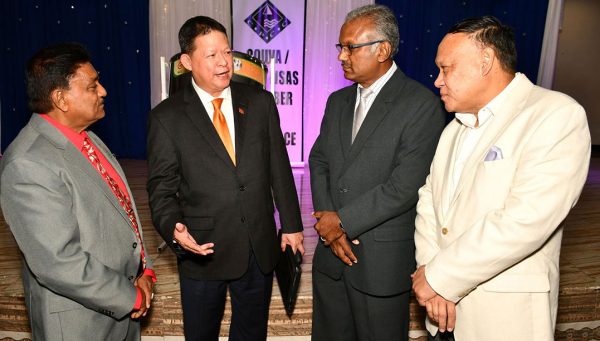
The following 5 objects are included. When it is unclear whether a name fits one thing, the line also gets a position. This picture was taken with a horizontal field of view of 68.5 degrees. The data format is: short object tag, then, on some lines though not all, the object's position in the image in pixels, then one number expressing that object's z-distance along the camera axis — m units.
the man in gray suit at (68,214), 1.32
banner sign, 7.05
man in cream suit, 1.20
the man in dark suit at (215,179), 1.80
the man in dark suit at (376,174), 1.77
